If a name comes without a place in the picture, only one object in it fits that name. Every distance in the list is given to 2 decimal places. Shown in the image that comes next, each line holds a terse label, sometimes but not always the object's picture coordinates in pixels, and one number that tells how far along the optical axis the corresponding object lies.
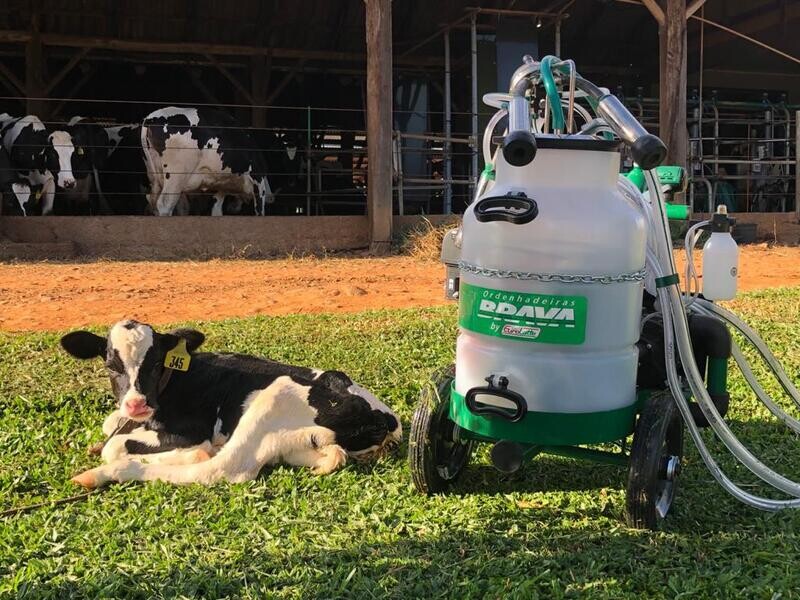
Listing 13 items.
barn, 10.51
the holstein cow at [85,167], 12.36
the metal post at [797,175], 13.09
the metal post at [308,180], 12.41
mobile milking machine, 2.38
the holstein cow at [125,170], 13.11
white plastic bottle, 2.92
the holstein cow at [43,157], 11.80
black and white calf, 3.19
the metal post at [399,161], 11.47
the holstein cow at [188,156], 12.10
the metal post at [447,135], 12.36
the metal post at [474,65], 12.55
